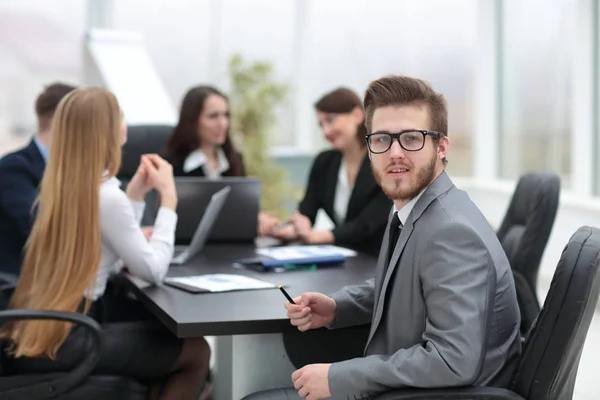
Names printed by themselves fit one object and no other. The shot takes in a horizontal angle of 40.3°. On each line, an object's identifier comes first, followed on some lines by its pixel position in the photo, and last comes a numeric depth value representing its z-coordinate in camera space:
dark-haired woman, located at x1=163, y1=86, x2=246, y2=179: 4.06
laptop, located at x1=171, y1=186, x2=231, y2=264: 2.97
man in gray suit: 1.58
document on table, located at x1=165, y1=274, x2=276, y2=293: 2.44
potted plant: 7.35
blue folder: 2.83
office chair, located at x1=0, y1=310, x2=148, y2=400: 2.20
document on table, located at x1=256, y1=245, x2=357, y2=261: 2.92
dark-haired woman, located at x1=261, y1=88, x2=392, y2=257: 3.49
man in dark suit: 2.81
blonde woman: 2.34
